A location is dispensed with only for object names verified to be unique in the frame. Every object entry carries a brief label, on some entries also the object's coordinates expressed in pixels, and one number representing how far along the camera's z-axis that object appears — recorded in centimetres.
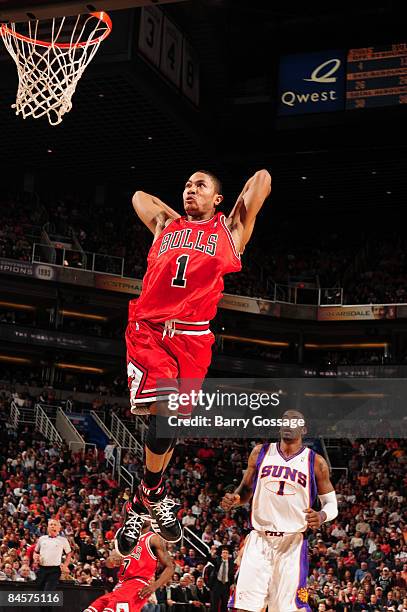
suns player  792
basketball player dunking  609
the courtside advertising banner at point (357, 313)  3117
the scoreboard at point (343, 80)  2391
